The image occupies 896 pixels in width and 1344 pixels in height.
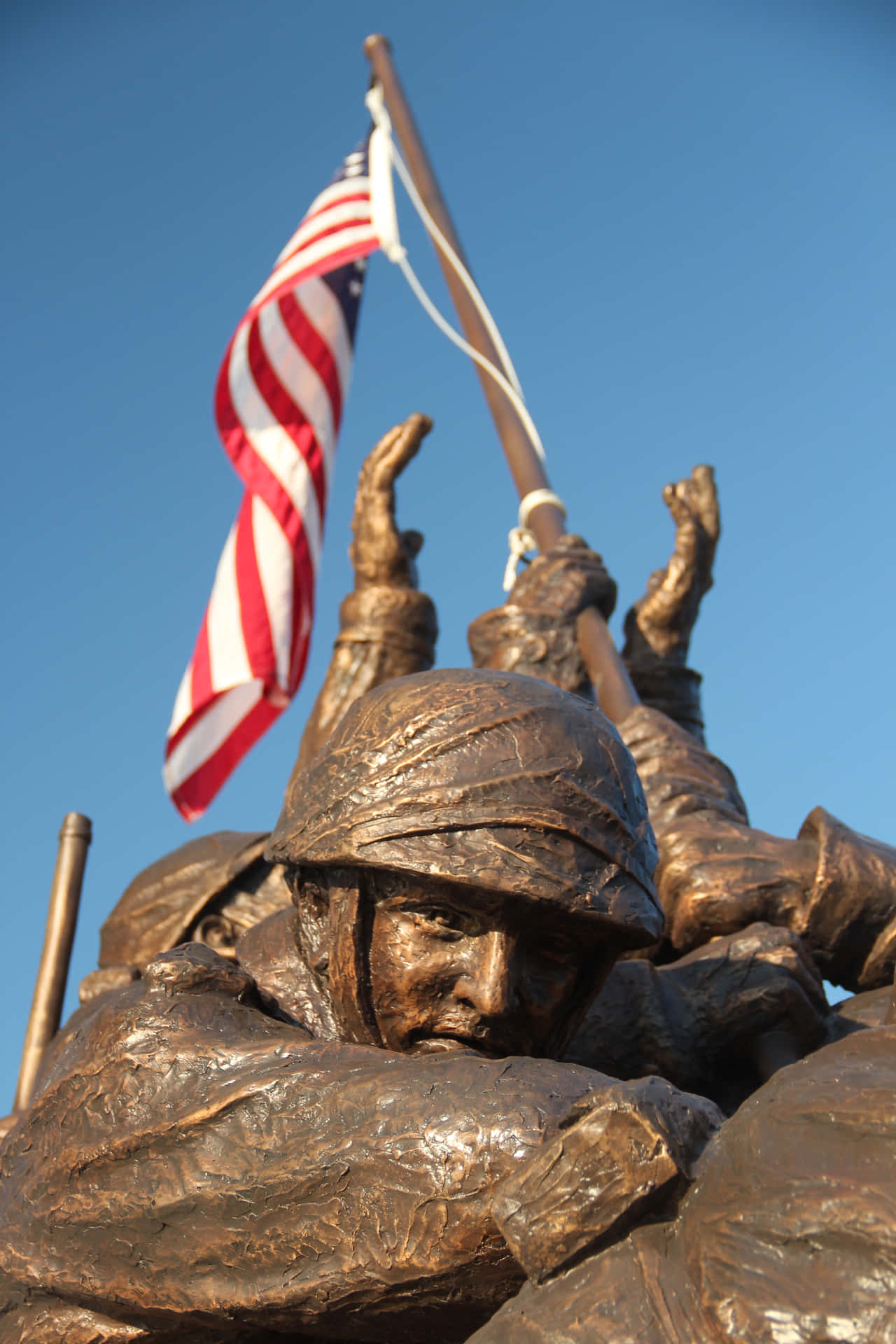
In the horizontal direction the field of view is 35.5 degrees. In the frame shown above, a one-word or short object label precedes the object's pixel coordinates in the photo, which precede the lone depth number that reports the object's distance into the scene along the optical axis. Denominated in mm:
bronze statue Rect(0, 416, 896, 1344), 1476
